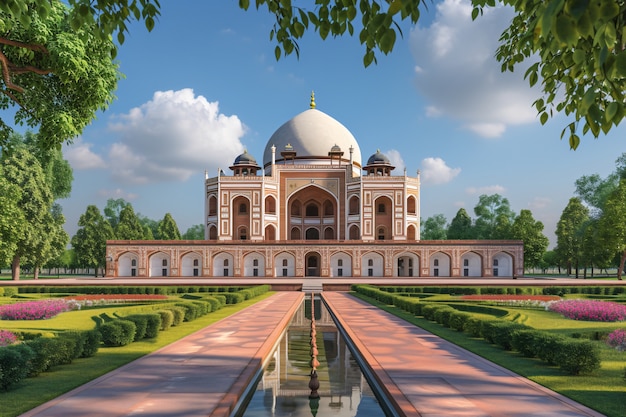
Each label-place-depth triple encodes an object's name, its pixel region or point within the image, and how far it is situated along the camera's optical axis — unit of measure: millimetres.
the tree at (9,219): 24953
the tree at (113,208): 63675
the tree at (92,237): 47062
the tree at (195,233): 88688
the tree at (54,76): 11820
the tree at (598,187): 49312
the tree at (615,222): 37250
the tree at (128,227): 50312
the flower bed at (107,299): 20188
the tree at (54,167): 37262
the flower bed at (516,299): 19938
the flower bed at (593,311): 14648
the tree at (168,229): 58562
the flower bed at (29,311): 14508
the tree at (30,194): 34500
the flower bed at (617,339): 10141
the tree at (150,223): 81388
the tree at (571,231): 45844
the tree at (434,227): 72125
